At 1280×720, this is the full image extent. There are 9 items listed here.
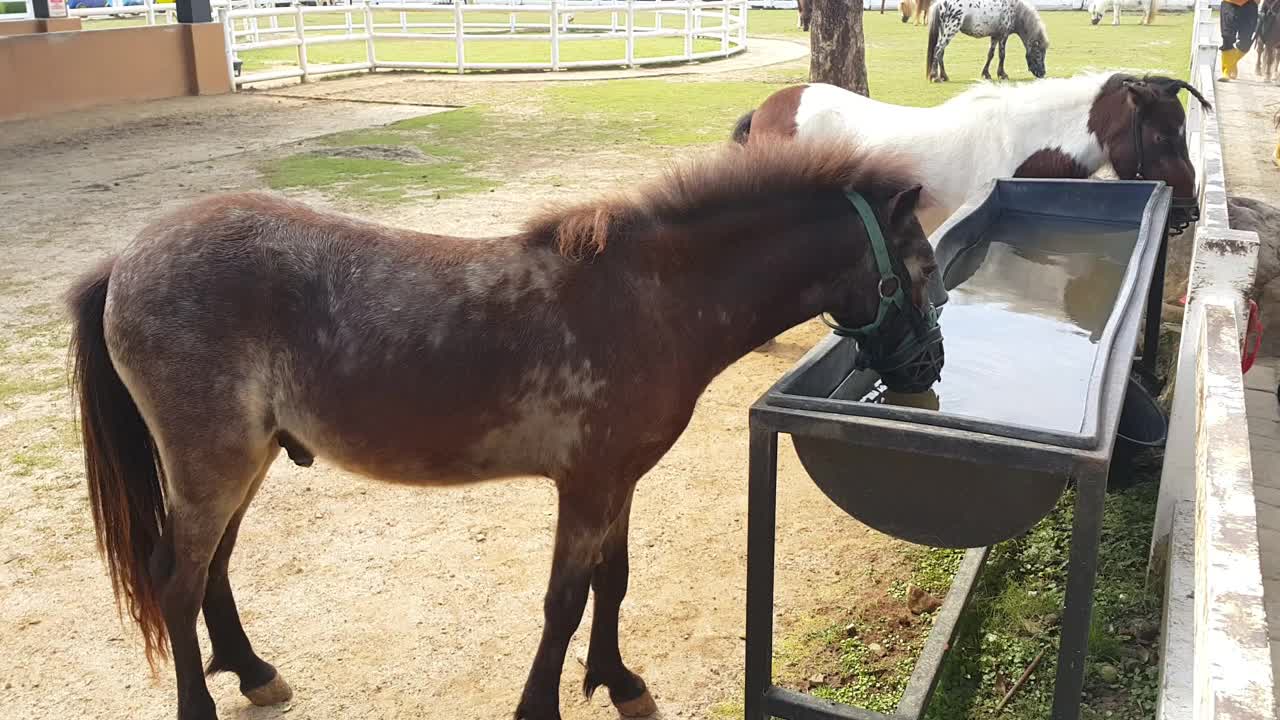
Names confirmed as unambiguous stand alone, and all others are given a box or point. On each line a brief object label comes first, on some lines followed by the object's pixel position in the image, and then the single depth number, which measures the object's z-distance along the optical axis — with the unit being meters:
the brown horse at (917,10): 30.44
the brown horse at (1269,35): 12.66
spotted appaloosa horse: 18.55
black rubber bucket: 3.84
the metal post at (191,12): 15.23
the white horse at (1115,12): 30.56
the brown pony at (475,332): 2.59
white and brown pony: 5.12
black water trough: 2.11
